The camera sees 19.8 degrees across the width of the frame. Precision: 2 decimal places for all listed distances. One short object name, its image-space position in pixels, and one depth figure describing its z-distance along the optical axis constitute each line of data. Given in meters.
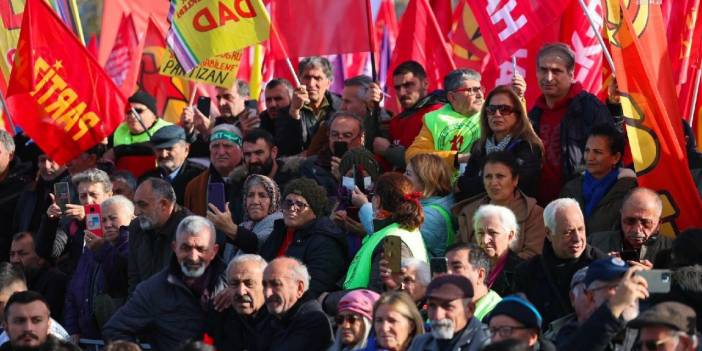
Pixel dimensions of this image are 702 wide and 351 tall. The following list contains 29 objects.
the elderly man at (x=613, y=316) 9.56
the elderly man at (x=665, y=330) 9.14
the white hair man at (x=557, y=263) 11.00
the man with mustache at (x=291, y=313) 11.44
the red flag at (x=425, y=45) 16.02
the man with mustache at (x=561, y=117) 12.71
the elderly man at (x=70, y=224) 14.58
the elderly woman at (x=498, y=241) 11.53
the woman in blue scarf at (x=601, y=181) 12.12
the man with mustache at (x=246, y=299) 11.87
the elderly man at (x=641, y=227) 11.28
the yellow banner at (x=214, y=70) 15.63
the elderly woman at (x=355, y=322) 10.92
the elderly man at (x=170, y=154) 15.05
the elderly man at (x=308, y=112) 14.78
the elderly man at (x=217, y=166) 14.45
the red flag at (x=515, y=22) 13.84
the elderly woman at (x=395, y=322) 10.42
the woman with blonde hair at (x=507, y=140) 12.55
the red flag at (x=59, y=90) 15.55
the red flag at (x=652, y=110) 12.00
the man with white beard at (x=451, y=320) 10.14
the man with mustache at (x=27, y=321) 12.06
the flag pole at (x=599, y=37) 12.98
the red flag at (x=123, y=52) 18.52
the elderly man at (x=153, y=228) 13.45
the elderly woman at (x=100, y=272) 13.82
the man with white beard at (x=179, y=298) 12.46
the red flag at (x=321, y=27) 15.11
